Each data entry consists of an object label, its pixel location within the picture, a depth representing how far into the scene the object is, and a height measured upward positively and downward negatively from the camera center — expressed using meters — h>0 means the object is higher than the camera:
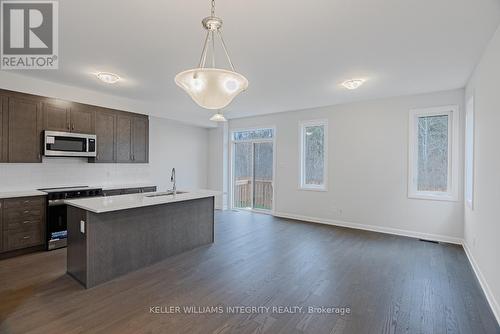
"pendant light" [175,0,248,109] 1.71 +0.59
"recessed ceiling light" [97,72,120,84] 3.69 +1.31
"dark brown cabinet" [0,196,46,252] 3.49 -0.85
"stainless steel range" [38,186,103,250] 3.87 -0.81
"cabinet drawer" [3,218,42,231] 3.52 -0.88
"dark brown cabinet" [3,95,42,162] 3.71 +0.53
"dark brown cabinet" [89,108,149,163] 4.77 +0.56
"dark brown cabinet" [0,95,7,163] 3.61 +0.51
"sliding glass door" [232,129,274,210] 6.88 -0.10
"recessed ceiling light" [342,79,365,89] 3.91 +1.31
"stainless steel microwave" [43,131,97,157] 4.02 +0.33
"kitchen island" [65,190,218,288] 2.79 -0.87
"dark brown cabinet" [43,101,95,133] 4.11 +0.81
